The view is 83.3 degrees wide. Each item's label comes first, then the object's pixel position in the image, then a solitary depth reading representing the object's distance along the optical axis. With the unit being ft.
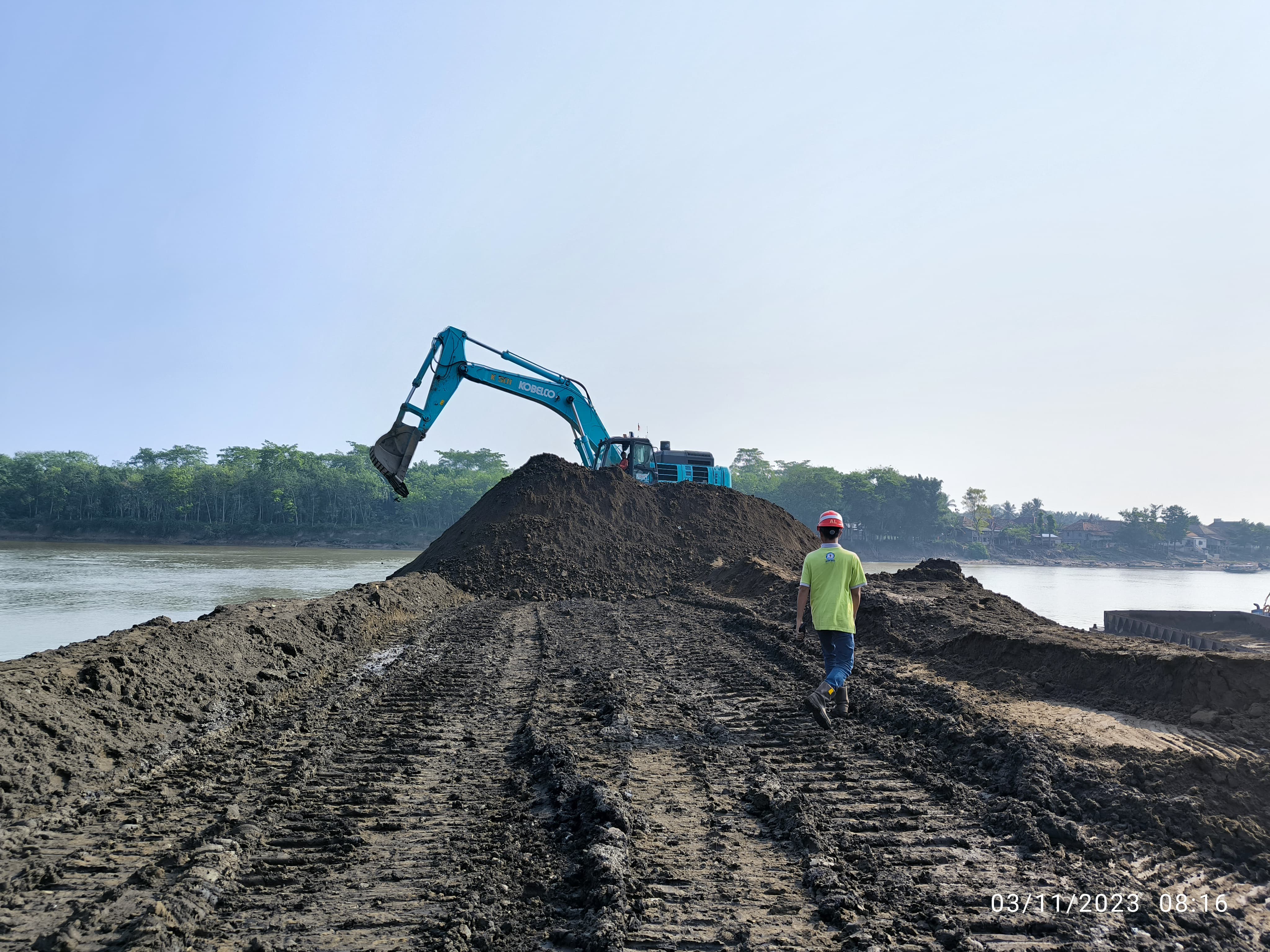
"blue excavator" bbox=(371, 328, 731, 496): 61.82
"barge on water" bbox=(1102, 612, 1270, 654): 45.85
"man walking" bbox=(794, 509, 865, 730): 19.97
